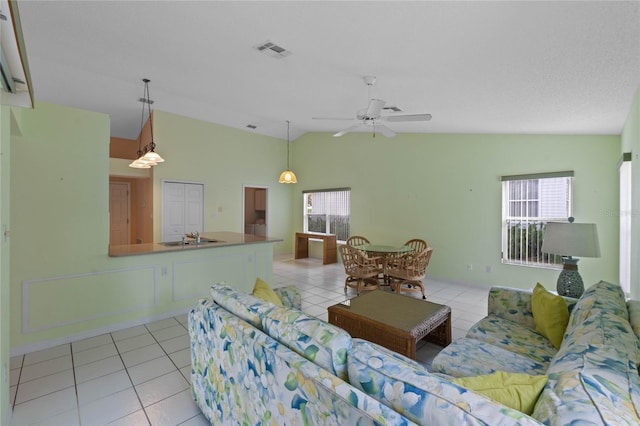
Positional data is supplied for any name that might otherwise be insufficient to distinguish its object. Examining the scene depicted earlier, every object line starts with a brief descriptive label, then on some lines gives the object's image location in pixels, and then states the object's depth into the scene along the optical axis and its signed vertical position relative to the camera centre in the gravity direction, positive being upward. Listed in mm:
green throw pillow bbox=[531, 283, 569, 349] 2084 -757
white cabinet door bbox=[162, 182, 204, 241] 6473 +53
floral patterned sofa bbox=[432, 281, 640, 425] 850 -585
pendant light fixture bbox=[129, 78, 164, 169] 4288 +866
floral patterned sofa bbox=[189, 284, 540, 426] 896 -615
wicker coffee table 2348 -929
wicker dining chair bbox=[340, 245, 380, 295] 4654 -880
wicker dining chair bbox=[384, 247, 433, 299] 4469 -908
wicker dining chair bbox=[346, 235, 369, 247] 6737 -694
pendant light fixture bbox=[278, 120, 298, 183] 6551 +777
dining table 4781 -642
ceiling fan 3188 +1124
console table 7355 -879
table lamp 2299 -264
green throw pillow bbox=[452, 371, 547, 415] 999 -622
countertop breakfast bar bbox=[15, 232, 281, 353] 2879 -866
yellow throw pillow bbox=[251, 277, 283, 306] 2186 -615
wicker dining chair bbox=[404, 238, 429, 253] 5572 -619
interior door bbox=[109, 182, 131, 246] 8164 -54
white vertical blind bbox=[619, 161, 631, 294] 3293 -143
